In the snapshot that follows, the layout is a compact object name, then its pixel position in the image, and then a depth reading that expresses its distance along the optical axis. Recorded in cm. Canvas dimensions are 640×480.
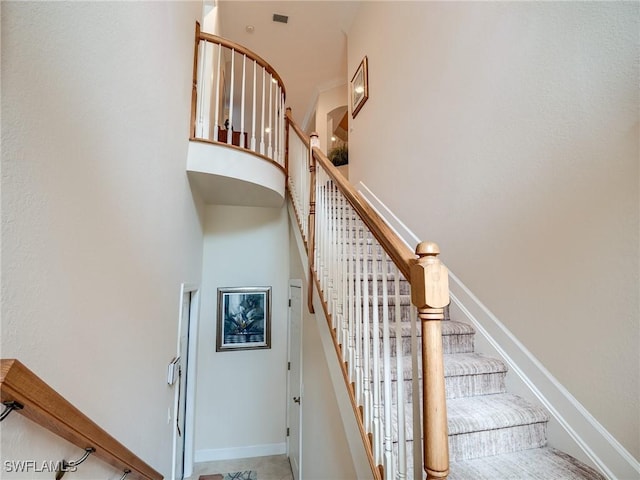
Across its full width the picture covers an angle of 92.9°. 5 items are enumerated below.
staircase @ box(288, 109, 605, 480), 85
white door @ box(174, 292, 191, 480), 291
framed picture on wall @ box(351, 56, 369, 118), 411
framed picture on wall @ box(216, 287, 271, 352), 373
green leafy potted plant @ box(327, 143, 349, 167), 578
